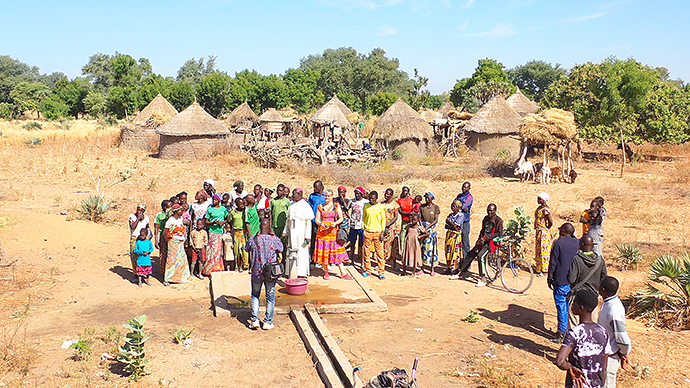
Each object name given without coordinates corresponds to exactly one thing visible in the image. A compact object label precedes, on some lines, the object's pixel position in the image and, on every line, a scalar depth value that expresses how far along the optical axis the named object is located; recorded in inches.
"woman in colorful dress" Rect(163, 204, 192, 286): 319.6
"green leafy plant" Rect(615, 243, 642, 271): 366.0
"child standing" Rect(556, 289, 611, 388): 148.0
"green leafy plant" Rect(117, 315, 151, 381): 206.2
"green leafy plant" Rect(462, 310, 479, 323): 273.0
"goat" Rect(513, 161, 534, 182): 720.3
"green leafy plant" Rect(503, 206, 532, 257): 374.6
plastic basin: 295.9
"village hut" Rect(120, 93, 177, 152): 1043.9
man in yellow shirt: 330.6
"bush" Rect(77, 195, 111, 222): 485.7
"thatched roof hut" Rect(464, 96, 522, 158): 957.8
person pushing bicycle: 318.0
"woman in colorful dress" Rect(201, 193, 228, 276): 330.3
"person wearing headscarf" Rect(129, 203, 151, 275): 316.8
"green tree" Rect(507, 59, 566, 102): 2721.5
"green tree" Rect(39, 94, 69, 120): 1696.6
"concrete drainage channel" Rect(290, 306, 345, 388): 208.6
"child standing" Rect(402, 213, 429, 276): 343.3
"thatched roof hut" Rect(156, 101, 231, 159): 911.7
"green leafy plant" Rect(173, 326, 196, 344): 242.2
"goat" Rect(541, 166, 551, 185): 701.3
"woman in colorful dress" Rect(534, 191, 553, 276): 332.5
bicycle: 327.0
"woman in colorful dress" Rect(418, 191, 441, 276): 346.0
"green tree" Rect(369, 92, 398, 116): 1776.6
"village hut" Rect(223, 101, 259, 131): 1290.7
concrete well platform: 281.6
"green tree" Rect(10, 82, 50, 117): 1776.6
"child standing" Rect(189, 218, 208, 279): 327.6
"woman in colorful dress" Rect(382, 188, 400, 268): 355.6
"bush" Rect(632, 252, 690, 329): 264.4
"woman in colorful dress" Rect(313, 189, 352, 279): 329.1
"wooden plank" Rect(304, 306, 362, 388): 205.4
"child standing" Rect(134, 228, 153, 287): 314.2
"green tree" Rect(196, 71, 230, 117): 1678.2
